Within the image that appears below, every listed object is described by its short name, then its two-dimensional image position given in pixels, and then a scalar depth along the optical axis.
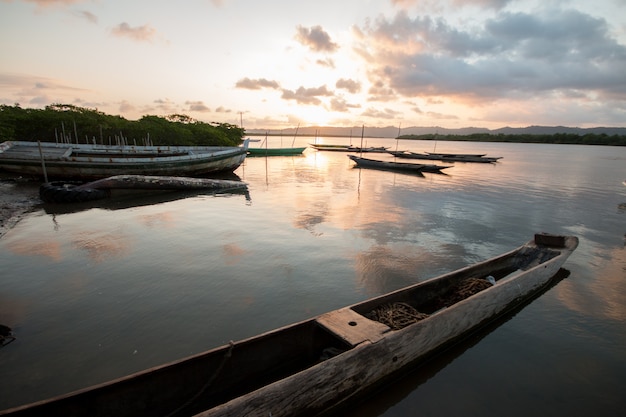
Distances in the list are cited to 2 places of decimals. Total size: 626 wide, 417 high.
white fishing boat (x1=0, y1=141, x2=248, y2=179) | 17.34
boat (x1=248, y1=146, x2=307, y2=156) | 45.22
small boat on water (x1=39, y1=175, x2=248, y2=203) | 13.68
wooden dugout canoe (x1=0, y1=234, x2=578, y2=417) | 2.95
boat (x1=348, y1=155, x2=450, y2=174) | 29.62
